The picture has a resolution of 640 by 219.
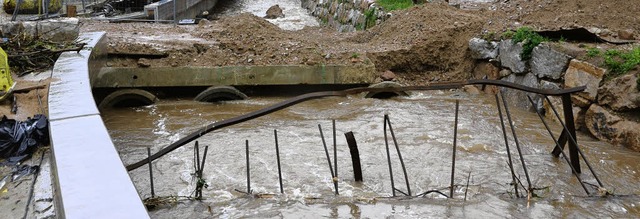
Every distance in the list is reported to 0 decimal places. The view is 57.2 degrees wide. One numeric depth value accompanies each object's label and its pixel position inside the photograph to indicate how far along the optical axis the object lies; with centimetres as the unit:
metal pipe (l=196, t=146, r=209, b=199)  505
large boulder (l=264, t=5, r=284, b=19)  2460
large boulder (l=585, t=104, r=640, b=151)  748
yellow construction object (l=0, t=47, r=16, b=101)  597
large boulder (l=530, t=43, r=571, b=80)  880
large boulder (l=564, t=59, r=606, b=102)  806
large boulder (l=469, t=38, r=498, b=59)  1083
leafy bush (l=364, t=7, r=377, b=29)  1611
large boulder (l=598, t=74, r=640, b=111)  748
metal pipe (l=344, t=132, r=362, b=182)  545
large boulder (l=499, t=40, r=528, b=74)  982
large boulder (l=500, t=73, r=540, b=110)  958
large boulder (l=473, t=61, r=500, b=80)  1091
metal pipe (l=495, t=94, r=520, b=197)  530
